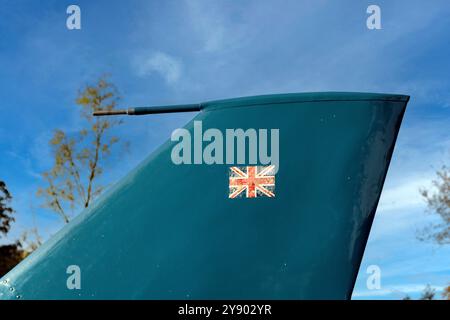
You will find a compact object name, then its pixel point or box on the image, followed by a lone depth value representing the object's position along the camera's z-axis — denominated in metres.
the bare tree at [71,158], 23.56
